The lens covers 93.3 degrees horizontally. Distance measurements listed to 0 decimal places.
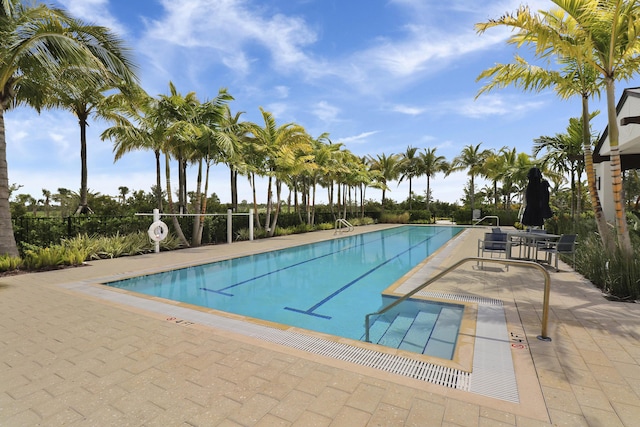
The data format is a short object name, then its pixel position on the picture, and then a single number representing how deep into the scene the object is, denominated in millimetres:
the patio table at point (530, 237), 7625
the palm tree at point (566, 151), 12047
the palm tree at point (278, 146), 16672
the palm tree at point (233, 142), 13409
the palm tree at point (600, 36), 5598
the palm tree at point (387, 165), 34656
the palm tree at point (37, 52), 6949
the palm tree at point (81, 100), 9094
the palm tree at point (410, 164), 35031
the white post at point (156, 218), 11268
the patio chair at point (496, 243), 7555
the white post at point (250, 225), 15417
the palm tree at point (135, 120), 11828
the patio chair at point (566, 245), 7141
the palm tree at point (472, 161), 31672
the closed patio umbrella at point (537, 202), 8516
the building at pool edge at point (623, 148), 9440
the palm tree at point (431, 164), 34562
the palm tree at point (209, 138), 12500
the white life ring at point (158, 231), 10934
